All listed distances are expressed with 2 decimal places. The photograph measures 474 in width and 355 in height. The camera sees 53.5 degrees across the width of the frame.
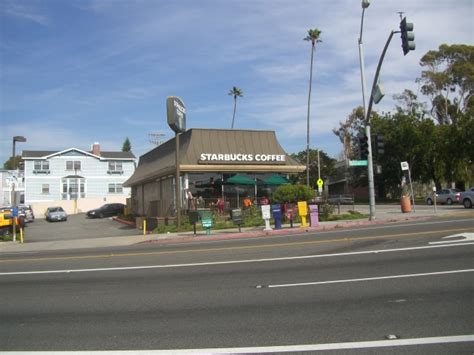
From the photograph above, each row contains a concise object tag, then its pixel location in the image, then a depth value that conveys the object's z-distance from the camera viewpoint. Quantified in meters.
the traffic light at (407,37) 17.17
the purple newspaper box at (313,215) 22.73
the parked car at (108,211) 49.77
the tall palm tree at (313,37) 53.59
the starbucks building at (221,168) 30.30
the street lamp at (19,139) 32.66
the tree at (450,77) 60.16
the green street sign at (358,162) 25.45
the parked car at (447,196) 43.44
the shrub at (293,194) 26.03
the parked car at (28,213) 46.27
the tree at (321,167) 80.35
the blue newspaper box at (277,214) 22.33
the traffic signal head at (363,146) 25.19
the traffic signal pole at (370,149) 22.99
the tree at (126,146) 123.88
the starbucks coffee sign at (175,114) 26.48
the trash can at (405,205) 29.14
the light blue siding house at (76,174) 63.06
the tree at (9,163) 112.16
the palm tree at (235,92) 73.62
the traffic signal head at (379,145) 24.56
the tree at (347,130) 72.12
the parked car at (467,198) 33.06
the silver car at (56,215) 46.72
